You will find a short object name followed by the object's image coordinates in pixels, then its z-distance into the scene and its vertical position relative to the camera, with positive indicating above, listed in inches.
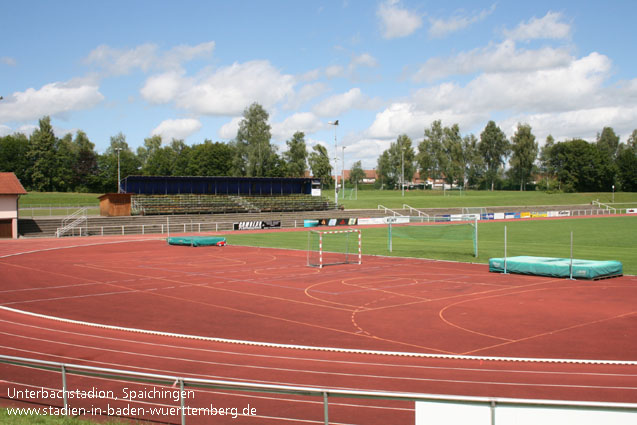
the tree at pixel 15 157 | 4343.0 +295.2
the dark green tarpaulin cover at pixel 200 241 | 1796.3 -159.3
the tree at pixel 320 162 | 5585.6 +333.4
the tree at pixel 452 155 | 5556.1 +409.6
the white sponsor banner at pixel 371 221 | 2866.6 -142.8
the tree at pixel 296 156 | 4835.1 +348.5
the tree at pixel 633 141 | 6179.6 +628.3
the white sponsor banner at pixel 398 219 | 2920.3 -135.6
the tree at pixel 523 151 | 5516.7 +450.5
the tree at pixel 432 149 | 5644.7 +478.6
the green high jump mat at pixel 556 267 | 1018.7 -142.0
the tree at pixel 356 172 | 7126.0 +297.2
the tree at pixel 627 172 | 5255.9 +227.3
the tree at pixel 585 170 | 5216.5 +242.6
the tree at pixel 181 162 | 5231.3 +312.9
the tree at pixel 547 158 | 5816.9 +439.0
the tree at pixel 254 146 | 4018.2 +364.7
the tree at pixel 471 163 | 5880.9 +350.3
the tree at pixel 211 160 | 5012.3 +317.1
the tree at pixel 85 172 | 4581.7 +189.3
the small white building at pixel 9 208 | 2044.8 -57.0
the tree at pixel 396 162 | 5949.8 +360.2
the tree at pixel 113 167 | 4576.8 +236.1
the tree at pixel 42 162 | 4306.1 +253.9
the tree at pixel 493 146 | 5866.1 +534.1
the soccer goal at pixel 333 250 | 1366.9 -172.3
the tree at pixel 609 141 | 6225.4 +634.6
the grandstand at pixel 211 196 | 2691.9 -12.7
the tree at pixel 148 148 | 5920.3 +502.5
